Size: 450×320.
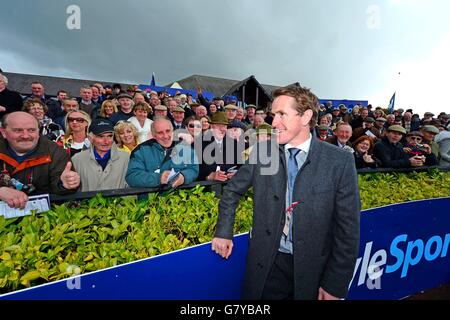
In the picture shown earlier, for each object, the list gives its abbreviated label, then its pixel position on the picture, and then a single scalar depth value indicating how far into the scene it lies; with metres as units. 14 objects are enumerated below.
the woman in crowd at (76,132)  4.12
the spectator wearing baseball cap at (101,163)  3.29
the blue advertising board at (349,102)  21.97
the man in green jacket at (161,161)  2.79
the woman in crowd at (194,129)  4.99
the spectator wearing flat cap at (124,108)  6.17
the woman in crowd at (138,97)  7.51
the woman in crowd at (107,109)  6.34
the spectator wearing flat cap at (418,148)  5.31
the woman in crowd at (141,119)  5.79
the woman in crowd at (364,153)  4.99
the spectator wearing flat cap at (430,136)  6.49
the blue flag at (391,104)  20.74
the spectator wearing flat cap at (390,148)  5.20
